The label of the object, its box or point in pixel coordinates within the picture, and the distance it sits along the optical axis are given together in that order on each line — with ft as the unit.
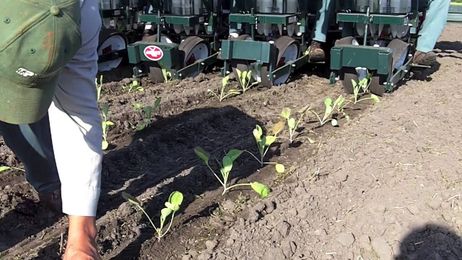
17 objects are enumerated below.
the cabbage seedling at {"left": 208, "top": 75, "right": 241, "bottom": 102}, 17.61
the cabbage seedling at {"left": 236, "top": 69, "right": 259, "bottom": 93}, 18.75
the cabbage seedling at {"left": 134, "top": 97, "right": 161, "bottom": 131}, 14.42
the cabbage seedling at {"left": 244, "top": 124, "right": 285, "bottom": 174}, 11.51
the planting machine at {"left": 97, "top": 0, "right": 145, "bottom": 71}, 21.80
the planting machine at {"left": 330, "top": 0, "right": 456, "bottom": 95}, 17.93
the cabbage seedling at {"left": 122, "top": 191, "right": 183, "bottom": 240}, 9.02
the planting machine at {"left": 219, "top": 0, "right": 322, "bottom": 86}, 19.30
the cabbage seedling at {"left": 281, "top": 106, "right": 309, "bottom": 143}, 13.47
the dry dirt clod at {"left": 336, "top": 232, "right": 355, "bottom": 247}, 9.04
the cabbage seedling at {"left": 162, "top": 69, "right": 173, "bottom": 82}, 19.92
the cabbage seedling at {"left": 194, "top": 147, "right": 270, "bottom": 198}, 10.14
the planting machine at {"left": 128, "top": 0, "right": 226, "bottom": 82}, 19.90
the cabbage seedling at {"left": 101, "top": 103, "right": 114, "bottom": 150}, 12.69
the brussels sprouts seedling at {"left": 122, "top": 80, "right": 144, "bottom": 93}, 18.94
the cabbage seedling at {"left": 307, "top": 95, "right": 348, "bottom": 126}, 14.80
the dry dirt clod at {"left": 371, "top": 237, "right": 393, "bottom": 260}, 8.80
